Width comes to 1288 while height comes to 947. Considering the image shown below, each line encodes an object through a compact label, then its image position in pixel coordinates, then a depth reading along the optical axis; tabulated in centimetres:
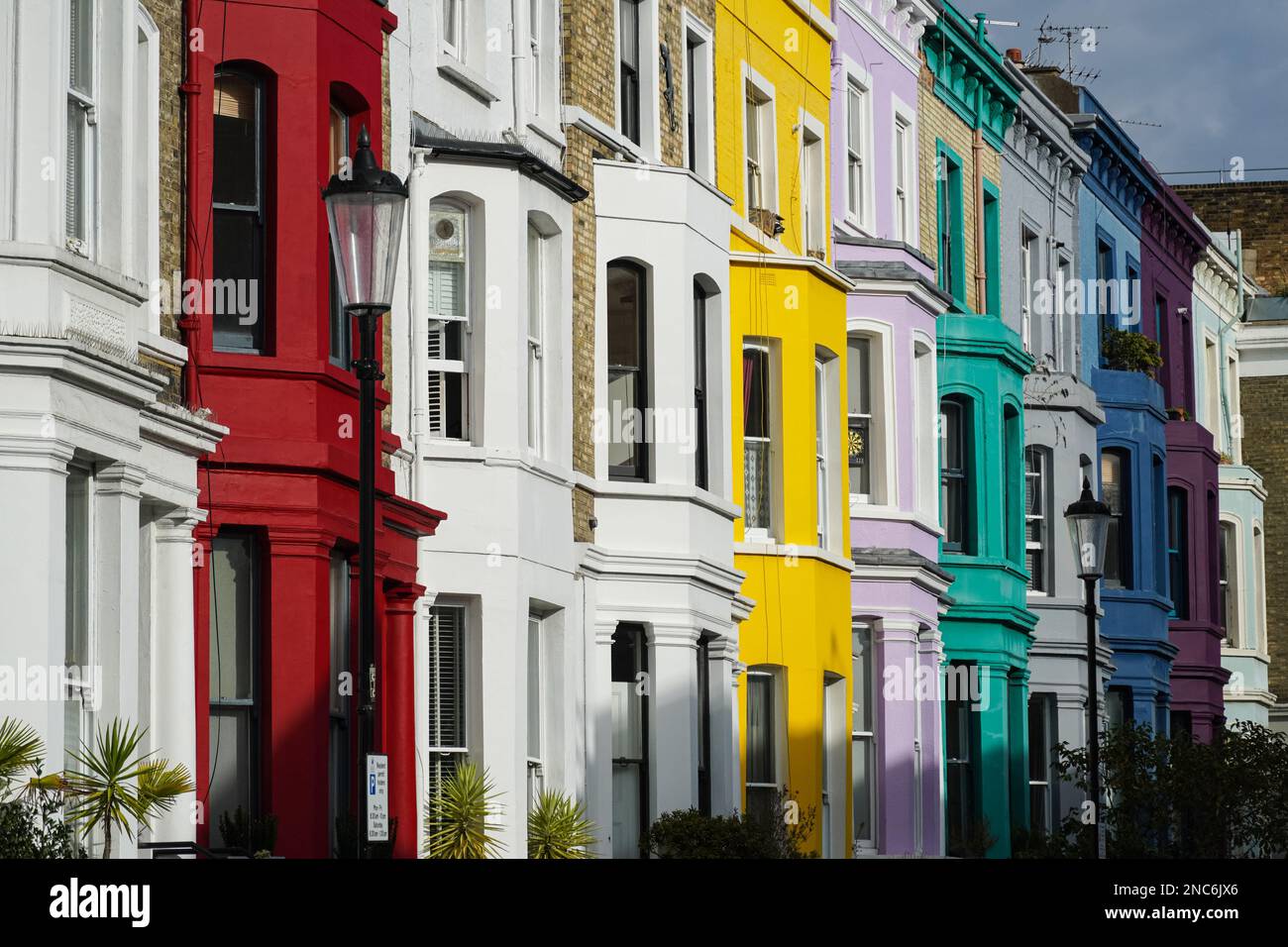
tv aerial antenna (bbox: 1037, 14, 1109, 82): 4709
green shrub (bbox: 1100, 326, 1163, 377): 4322
